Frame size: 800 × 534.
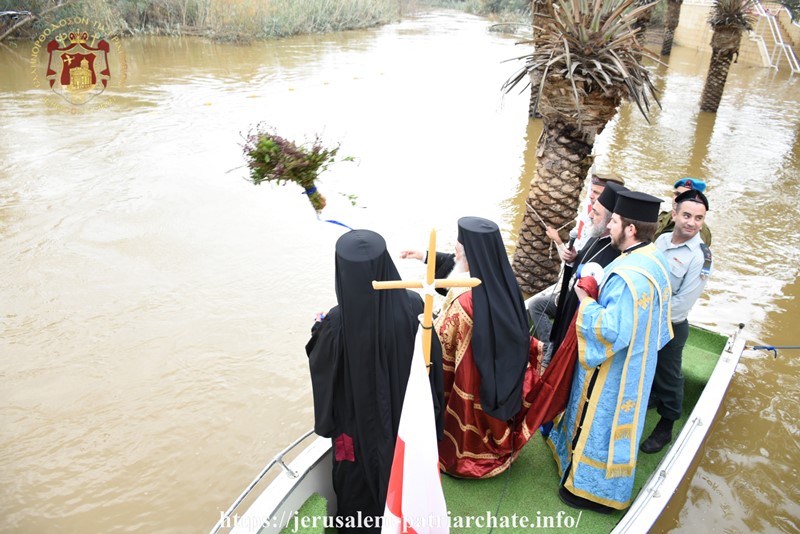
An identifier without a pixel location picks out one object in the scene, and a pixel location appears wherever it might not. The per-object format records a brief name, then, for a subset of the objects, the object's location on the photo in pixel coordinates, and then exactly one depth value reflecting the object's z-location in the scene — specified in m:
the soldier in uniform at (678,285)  3.28
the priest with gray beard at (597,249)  3.19
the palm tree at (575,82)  4.50
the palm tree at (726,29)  11.45
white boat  2.60
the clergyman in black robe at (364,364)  2.28
